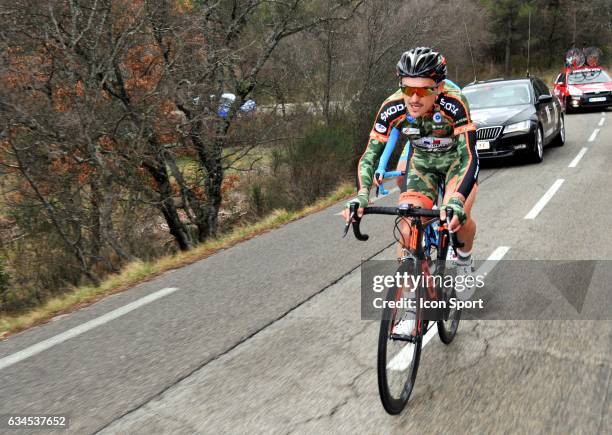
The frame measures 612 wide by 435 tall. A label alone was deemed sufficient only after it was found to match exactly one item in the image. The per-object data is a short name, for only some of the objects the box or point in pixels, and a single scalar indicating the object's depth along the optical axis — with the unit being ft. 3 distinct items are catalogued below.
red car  73.61
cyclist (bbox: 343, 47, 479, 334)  10.93
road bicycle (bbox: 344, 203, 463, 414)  10.15
